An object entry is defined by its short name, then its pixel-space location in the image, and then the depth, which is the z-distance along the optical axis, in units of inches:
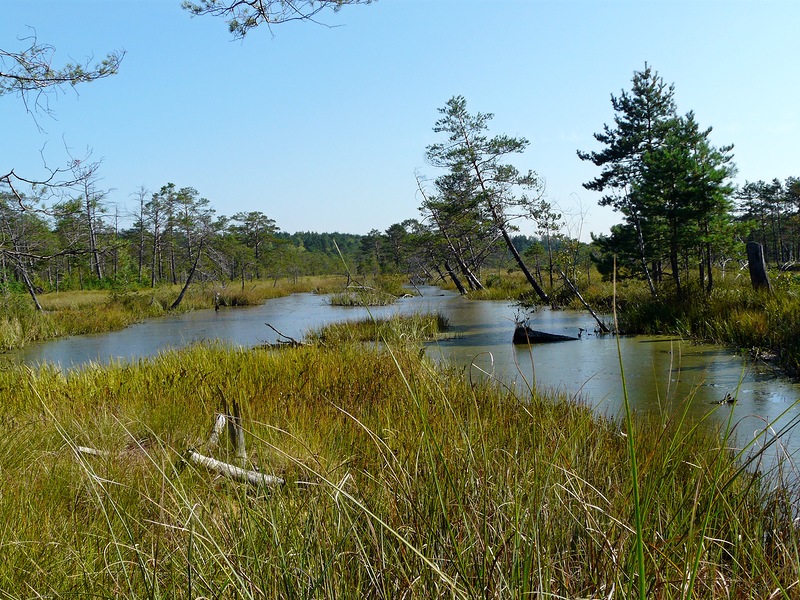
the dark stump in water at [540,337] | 396.8
